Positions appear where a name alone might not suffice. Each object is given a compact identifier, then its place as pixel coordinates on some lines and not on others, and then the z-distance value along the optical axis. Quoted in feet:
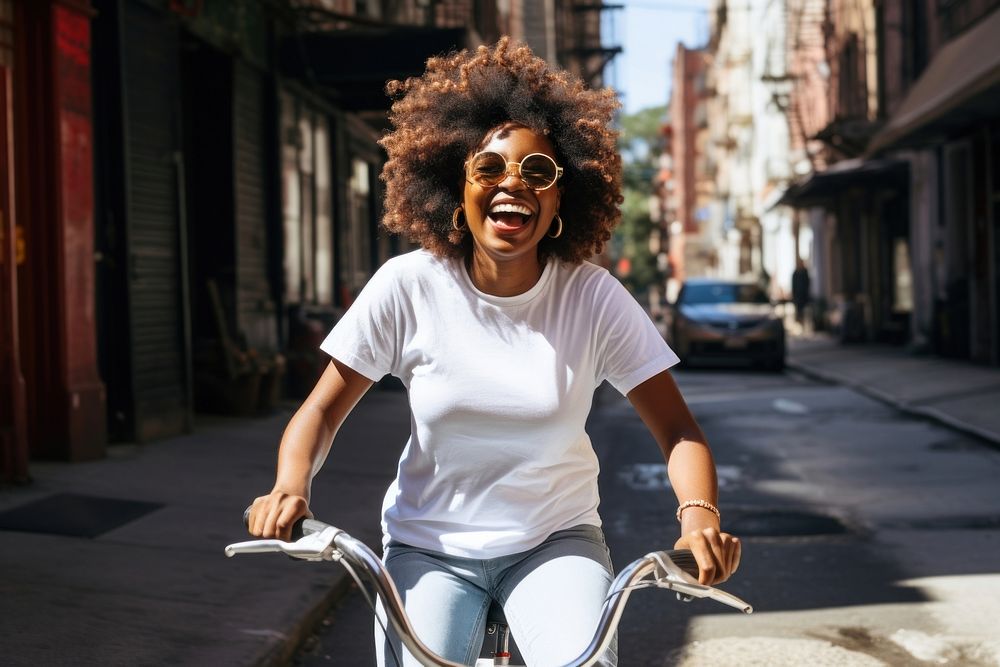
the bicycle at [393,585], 7.50
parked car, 77.25
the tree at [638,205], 347.77
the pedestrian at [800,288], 109.19
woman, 8.95
